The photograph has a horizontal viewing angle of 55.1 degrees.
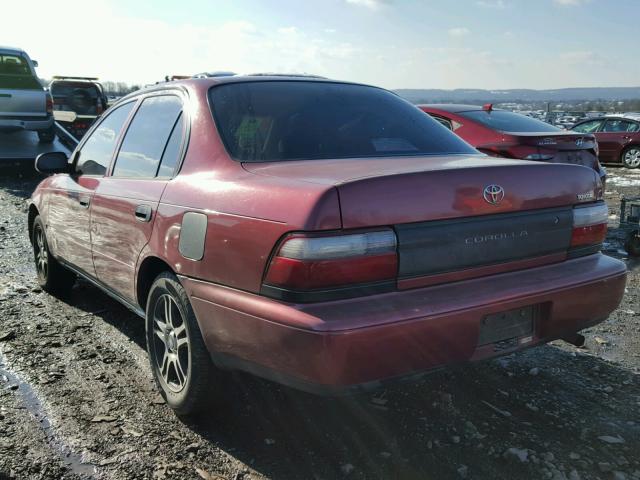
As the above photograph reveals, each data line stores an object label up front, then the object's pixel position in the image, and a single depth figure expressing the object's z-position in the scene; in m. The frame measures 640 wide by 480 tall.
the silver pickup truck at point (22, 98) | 12.06
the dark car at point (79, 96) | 19.41
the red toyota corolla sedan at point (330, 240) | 2.26
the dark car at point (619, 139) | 16.20
